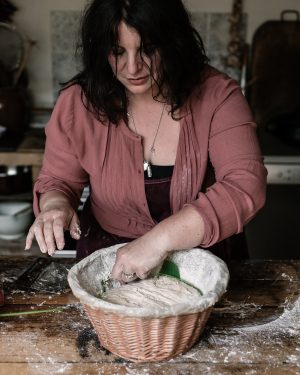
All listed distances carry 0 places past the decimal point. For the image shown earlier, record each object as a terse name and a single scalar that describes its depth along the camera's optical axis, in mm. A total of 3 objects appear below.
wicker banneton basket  966
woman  1227
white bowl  2535
